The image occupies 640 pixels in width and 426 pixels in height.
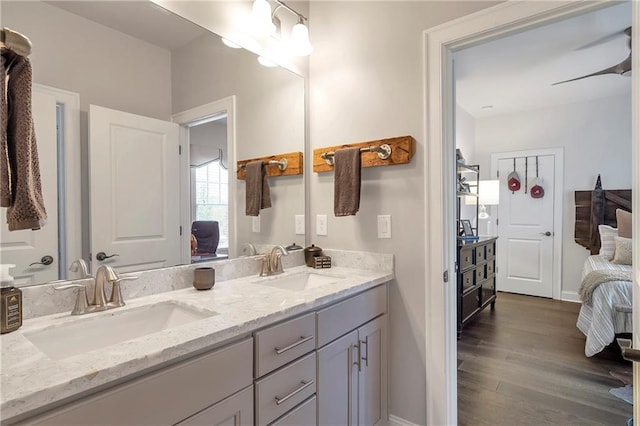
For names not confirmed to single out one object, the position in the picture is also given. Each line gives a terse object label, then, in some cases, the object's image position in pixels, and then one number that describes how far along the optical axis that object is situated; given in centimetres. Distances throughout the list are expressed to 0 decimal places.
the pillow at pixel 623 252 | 337
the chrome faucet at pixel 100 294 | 112
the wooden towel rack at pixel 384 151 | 173
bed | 263
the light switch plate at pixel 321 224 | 212
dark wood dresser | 307
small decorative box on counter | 199
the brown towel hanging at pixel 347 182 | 183
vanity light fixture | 172
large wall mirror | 115
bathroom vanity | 73
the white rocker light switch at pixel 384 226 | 184
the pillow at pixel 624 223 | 365
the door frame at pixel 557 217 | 448
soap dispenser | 93
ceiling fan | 291
